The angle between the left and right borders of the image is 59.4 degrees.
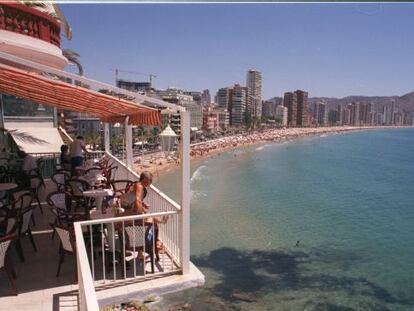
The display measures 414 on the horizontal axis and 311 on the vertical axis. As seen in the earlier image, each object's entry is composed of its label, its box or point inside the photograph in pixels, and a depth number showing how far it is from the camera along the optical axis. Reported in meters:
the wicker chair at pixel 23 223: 5.36
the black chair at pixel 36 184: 7.87
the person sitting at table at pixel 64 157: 11.09
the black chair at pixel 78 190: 6.64
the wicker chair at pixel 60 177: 8.45
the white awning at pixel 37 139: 13.53
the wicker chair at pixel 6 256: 4.59
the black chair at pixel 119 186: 6.91
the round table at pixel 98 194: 6.11
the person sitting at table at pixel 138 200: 5.58
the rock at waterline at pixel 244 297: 15.82
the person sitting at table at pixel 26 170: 8.51
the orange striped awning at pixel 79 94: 4.47
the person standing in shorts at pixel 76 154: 10.27
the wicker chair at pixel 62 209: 5.62
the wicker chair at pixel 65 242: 5.02
